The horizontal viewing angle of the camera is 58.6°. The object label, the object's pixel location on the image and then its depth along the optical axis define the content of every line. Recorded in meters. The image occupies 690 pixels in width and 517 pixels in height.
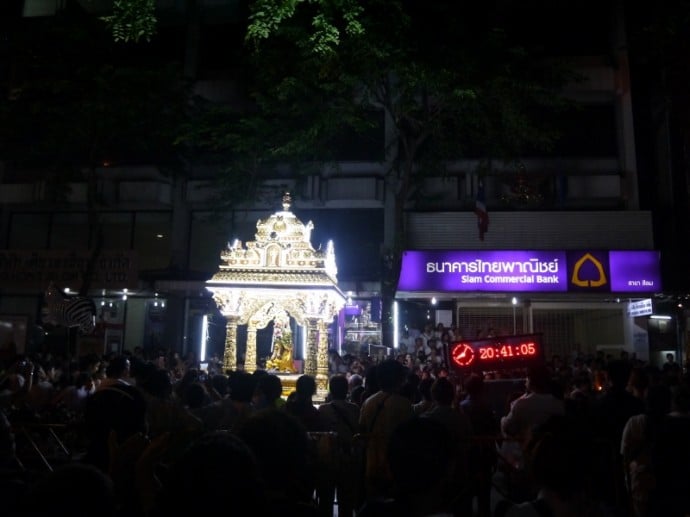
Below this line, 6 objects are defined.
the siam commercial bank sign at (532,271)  18.59
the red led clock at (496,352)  9.49
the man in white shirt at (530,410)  6.22
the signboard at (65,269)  21.03
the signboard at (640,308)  18.00
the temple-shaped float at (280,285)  12.01
